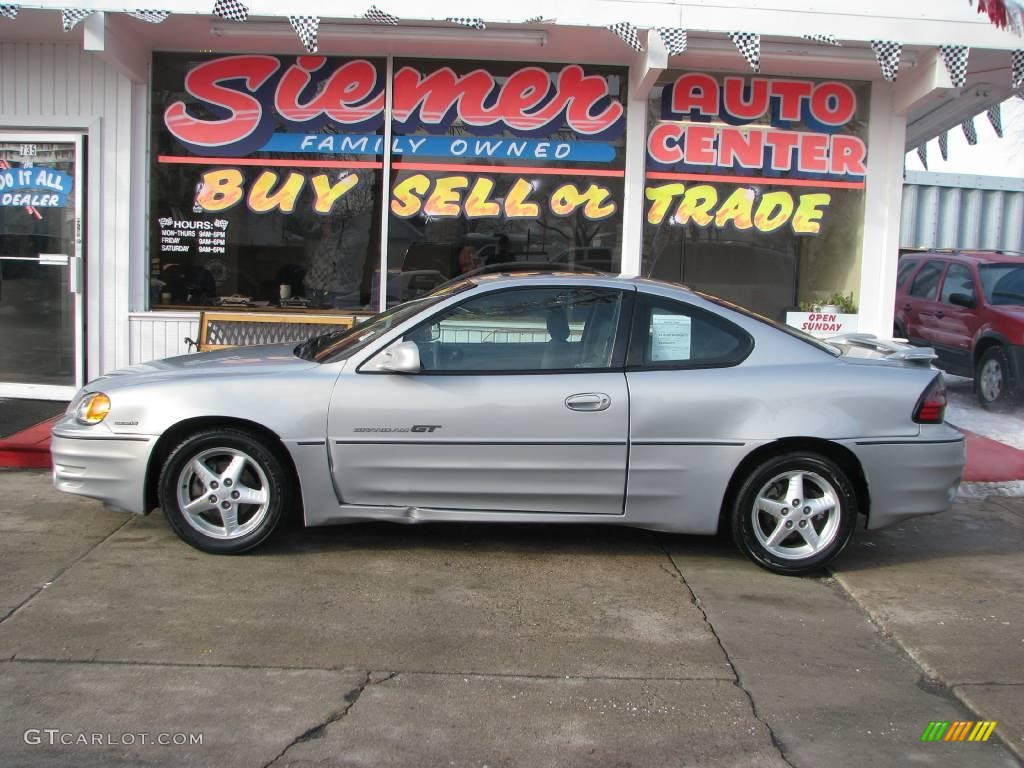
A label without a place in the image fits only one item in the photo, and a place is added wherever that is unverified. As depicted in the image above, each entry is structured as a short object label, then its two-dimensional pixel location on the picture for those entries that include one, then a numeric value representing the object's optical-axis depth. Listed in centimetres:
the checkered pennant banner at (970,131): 1134
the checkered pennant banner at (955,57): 827
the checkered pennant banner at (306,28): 791
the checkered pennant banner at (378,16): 805
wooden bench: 877
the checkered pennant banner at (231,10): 802
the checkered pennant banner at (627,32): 805
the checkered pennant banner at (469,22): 802
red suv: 1040
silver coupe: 518
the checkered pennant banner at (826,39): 812
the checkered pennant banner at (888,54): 821
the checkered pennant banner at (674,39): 810
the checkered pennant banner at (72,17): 785
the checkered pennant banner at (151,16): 796
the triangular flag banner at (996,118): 1069
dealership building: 897
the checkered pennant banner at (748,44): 809
